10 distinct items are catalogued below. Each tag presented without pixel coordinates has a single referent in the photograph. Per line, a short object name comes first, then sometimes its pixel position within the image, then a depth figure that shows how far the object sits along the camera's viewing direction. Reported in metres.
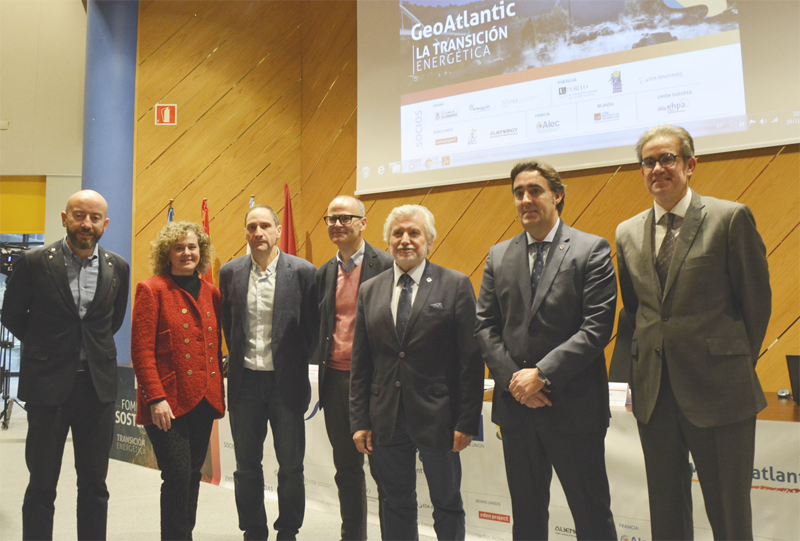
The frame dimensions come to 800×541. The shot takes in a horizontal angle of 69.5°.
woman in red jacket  2.28
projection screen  3.60
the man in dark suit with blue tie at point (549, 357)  1.82
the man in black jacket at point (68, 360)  2.28
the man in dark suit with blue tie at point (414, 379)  2.04
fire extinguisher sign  5.46
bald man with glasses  2.48
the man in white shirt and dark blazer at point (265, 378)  2.50
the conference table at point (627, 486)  2.28
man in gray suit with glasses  1.67
